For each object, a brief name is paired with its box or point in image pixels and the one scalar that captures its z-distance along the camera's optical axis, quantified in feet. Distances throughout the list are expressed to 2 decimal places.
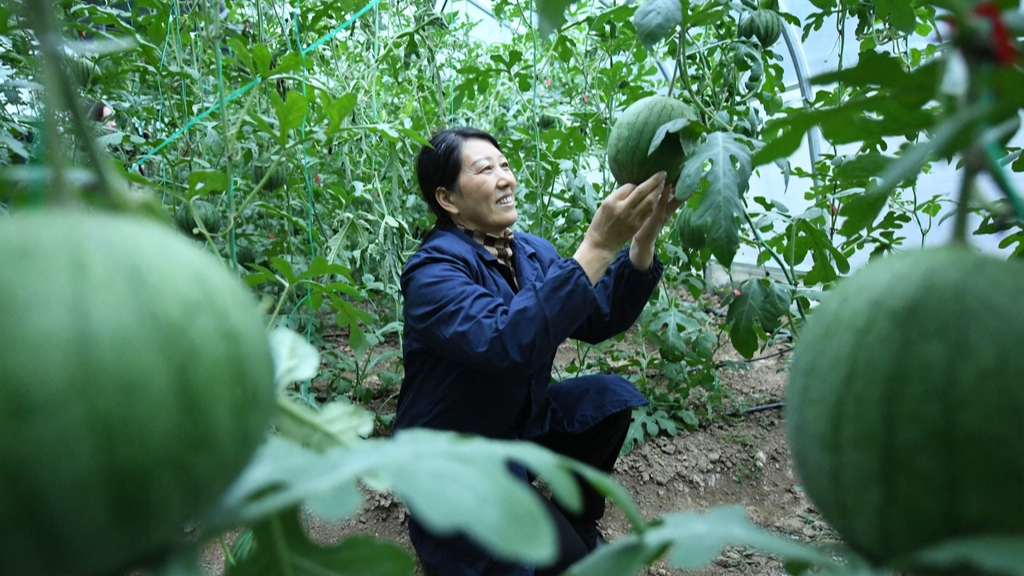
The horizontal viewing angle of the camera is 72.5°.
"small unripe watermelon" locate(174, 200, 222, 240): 7.77
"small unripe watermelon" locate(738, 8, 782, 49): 7.05
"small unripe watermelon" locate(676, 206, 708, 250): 6.73
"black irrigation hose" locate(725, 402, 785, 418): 12.56
